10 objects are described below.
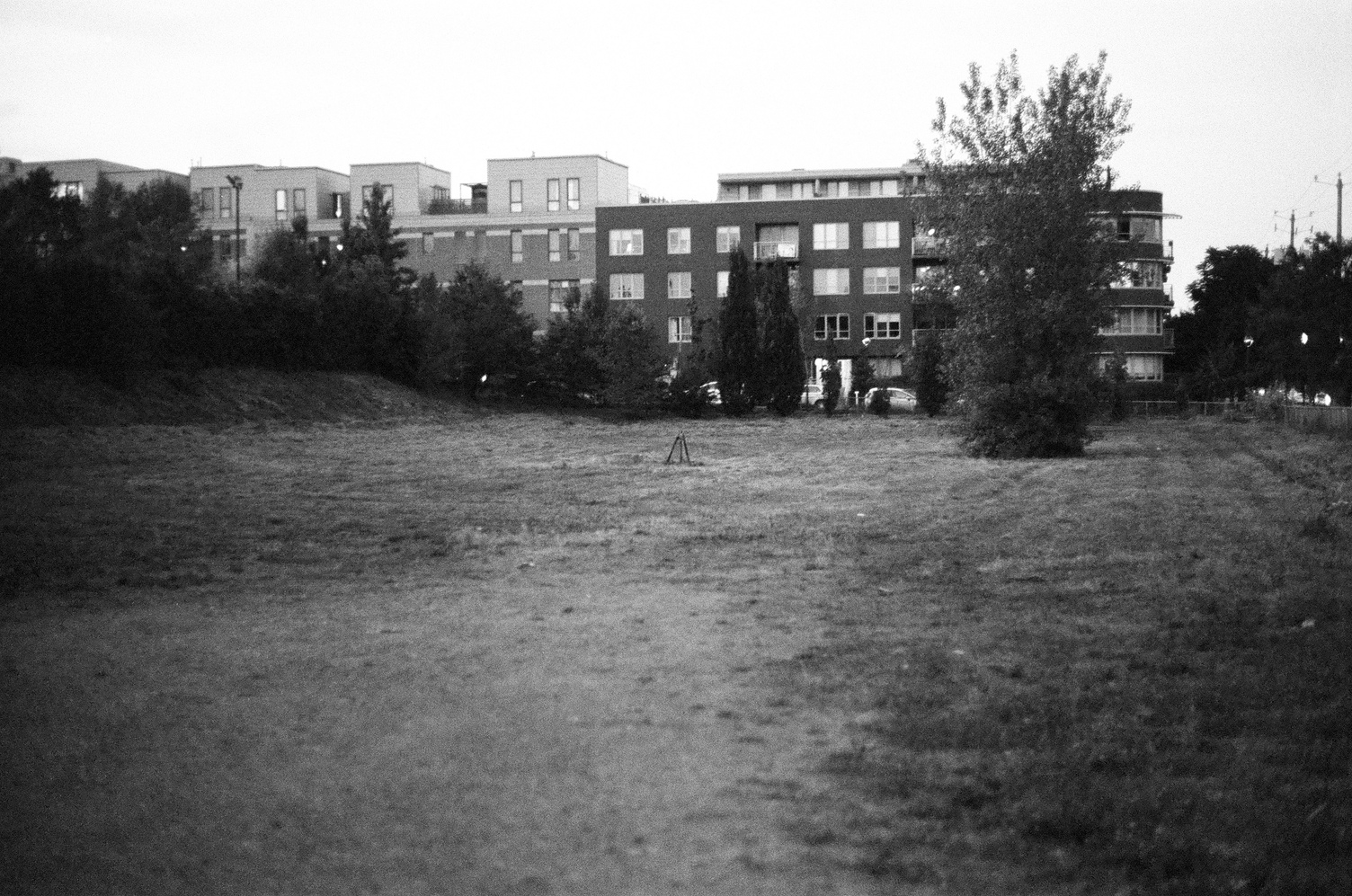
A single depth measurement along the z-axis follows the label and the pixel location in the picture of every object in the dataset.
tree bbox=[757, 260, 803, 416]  65.56
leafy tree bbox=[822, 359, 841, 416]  65.00
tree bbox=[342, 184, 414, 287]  76.88
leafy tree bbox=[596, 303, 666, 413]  59.44
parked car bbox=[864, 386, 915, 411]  71.12
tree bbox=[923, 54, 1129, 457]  30.64
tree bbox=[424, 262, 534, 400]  59.44
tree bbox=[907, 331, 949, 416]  58.81
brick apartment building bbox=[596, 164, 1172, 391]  85.44
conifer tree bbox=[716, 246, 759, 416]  64.94
